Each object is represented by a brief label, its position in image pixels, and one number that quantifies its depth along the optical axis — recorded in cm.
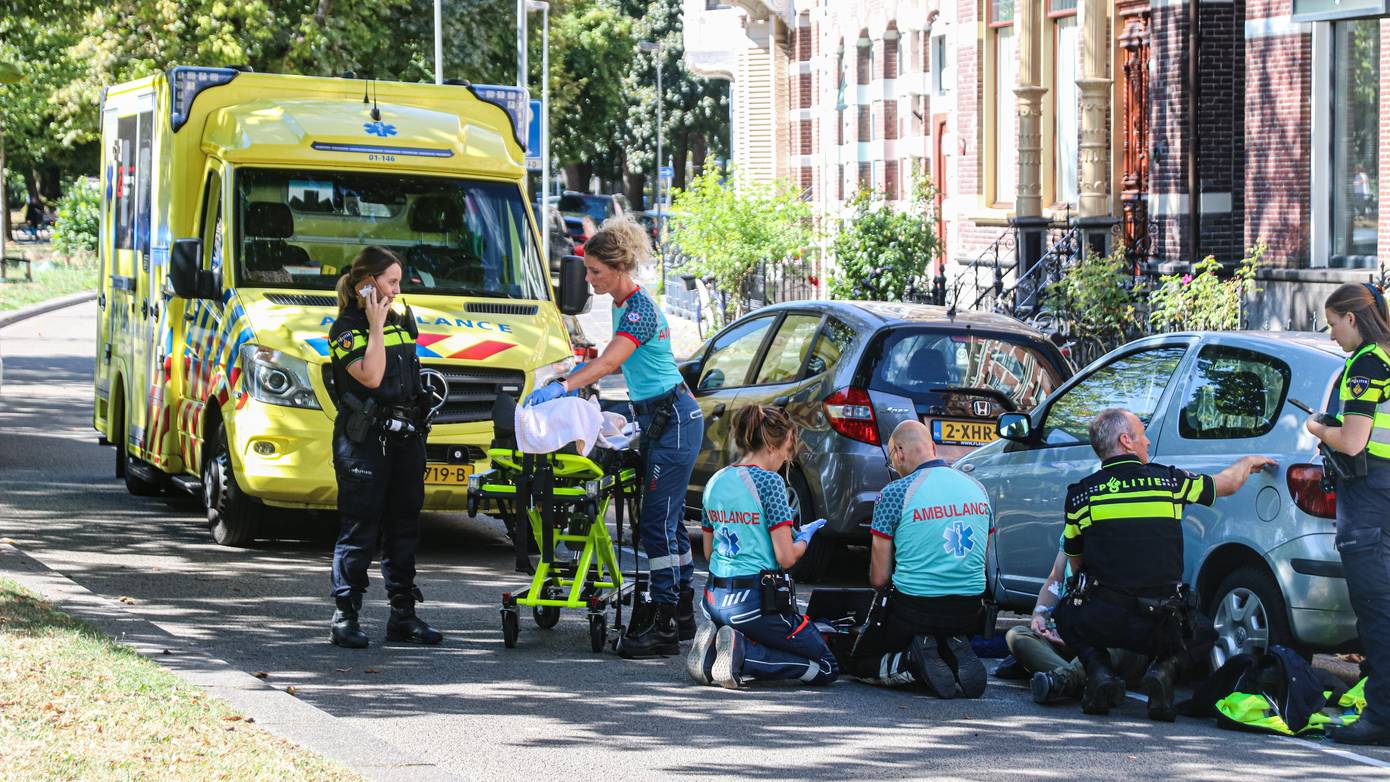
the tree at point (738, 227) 2852
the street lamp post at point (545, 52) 4706
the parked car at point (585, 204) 6956
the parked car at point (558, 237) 5456
